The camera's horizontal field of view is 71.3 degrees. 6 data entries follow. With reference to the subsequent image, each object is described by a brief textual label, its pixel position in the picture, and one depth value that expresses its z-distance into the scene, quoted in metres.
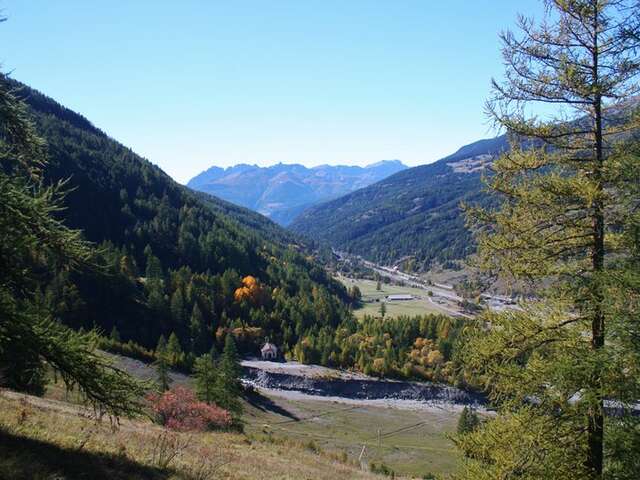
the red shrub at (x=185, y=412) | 40.66
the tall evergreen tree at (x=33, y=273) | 11.09
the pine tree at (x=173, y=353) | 89.75
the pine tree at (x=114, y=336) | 88.01
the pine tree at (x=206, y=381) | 56.03
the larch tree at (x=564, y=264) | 10.16
